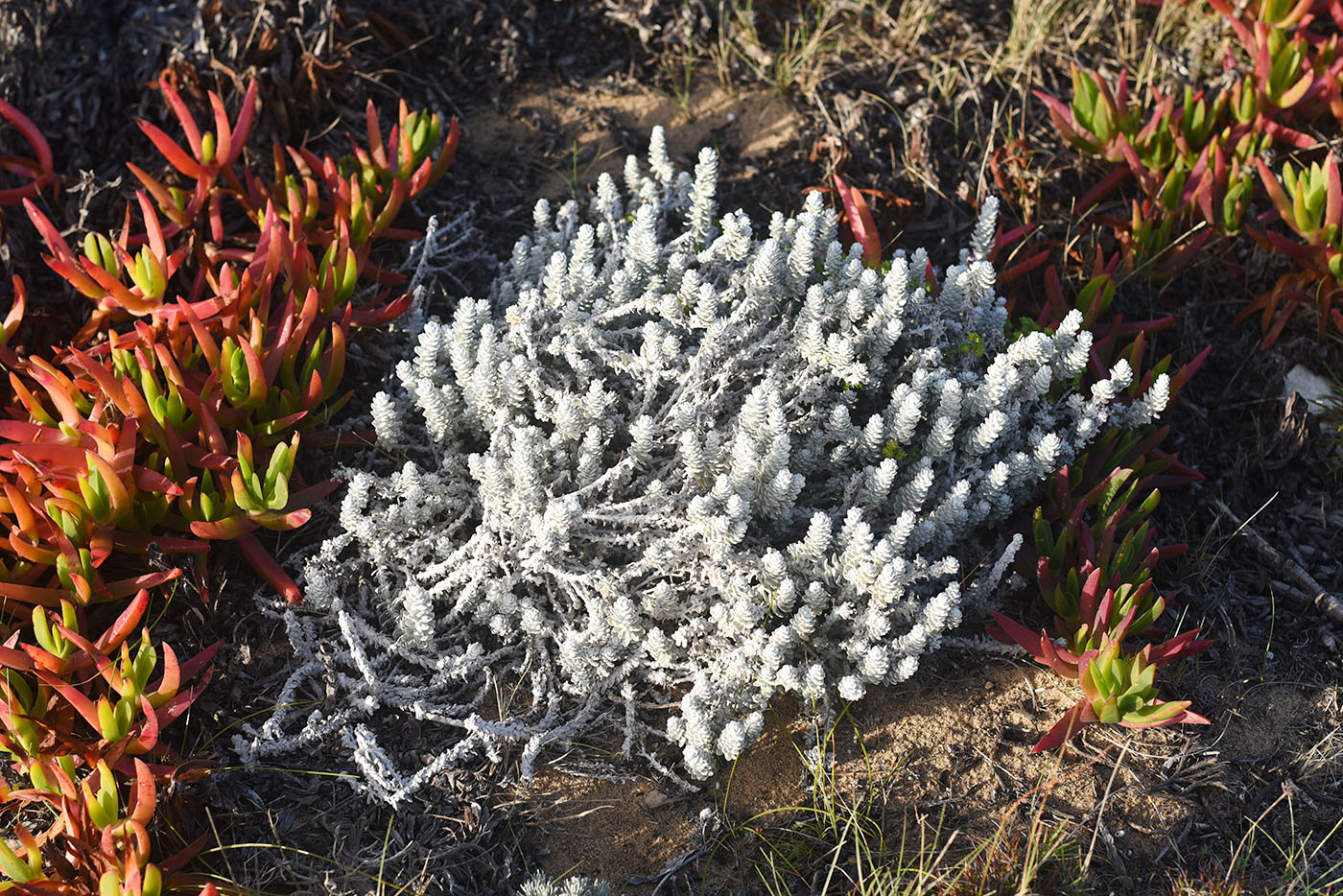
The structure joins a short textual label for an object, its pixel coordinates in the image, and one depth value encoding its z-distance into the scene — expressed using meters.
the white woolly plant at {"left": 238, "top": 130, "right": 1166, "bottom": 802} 2.48
